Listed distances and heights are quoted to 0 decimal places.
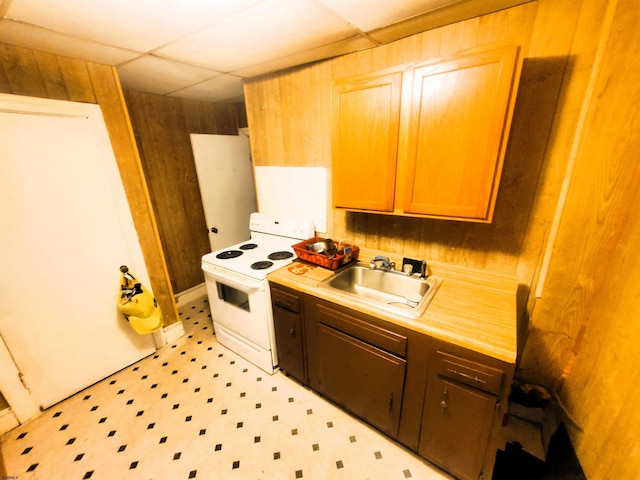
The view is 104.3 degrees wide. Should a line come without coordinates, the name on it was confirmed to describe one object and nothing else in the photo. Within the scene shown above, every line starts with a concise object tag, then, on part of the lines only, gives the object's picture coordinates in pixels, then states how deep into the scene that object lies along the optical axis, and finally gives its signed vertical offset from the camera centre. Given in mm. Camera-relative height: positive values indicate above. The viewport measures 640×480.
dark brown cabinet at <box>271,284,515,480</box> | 1127 -1120
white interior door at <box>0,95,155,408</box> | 1584 -497
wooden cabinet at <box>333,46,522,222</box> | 1129 +144
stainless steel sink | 1625 -822
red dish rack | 1828 -668
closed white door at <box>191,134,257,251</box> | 2920 -197
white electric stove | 1900 -869
